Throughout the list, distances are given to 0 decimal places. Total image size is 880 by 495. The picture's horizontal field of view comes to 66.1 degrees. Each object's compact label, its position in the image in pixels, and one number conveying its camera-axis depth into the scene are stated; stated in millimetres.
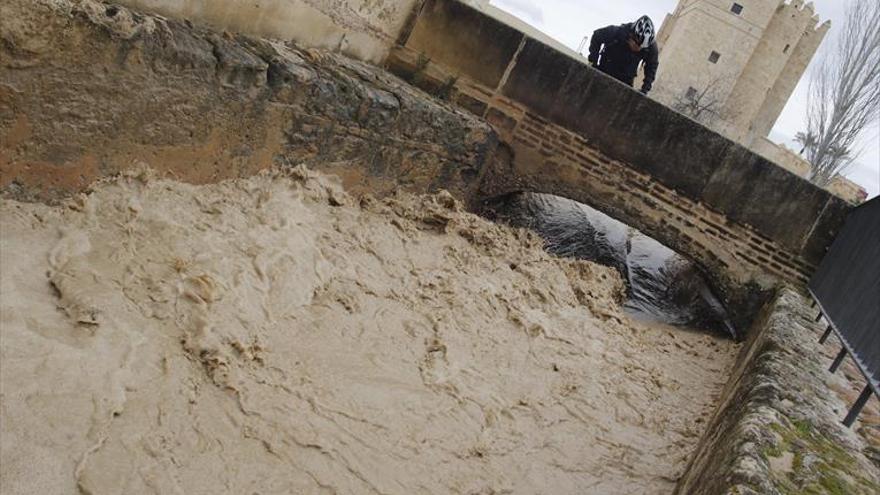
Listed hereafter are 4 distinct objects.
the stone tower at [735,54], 30688
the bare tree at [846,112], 22219
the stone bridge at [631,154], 6922
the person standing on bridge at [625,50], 7500
